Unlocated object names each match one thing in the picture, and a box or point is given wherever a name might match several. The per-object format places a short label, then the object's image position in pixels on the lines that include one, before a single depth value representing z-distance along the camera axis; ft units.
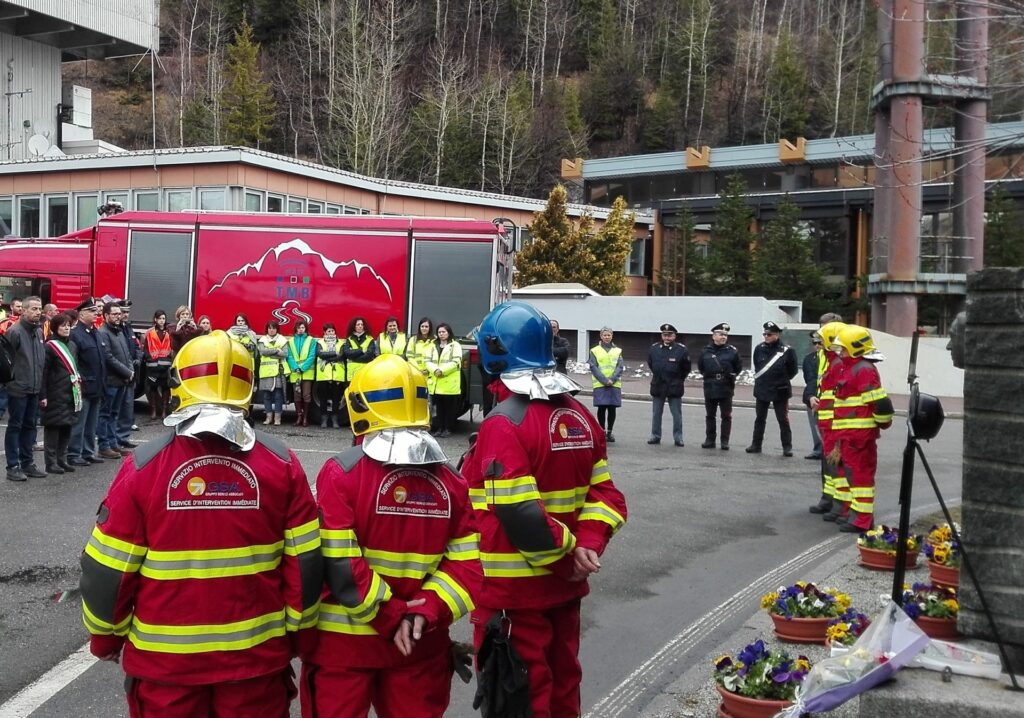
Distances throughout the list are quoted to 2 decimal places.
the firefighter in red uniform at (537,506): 13.15
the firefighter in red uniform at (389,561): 11.19
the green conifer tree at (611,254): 129.18
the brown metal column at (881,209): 92.63
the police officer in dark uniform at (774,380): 46.93
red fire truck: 53.72
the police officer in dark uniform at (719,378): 49.24
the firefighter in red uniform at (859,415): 29.37
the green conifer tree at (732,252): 135.54
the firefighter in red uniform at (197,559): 10.23
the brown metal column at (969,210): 84.43
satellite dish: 111.55
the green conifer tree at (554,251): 126.52
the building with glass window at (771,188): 147.74
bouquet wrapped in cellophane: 12.54
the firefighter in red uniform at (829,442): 30.91
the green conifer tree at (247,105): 182.19
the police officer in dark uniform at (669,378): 50.14
